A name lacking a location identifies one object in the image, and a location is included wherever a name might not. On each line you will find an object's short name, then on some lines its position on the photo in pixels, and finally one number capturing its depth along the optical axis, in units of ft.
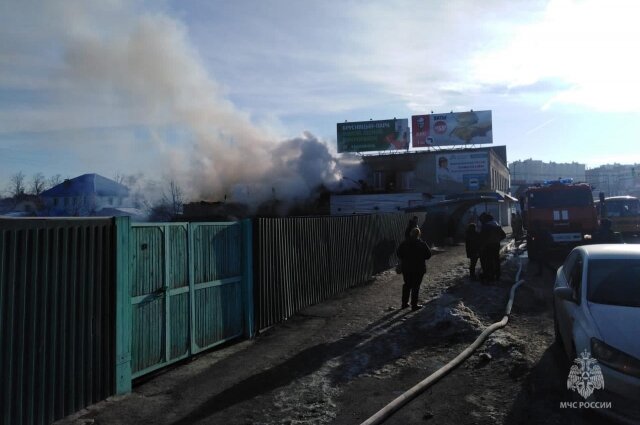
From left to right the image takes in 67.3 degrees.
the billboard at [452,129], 153.99
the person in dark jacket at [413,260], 29.50
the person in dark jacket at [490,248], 37.93
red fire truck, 52.49
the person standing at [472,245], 39.65
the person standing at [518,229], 83.23
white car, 13.08
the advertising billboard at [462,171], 140.77
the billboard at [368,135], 160.38
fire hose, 14.48
